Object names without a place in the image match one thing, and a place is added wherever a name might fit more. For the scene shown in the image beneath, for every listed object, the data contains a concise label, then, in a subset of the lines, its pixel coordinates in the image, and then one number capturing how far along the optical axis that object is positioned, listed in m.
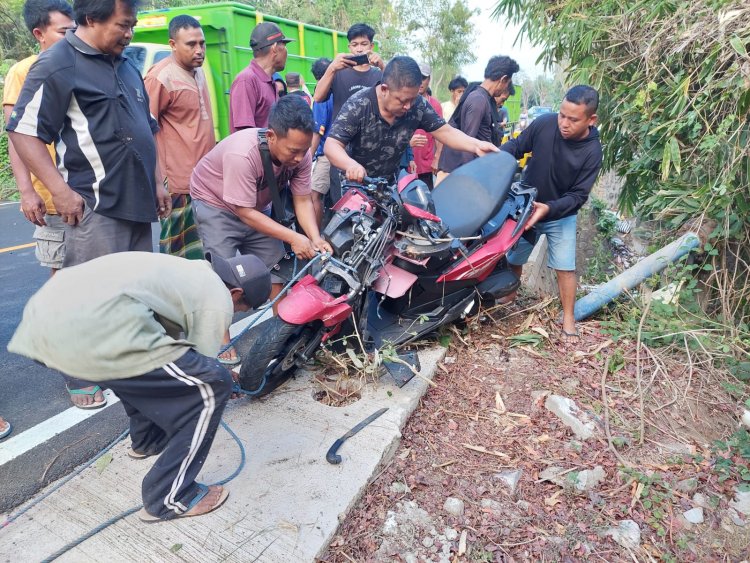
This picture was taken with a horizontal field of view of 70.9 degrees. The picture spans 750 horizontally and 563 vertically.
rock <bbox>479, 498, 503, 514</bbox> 2.31
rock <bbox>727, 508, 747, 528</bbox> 2.31
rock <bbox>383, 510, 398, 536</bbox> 2.16
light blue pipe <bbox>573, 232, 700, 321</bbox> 3.78
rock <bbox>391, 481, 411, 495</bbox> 2.38
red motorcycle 2.69
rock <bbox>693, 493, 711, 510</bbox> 2.38
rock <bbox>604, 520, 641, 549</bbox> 2.18
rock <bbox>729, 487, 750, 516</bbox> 2.36
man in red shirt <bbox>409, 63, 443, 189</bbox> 6.12
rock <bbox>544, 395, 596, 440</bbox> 2.77
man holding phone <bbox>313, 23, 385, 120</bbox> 4.48
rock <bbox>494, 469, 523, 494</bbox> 2.43
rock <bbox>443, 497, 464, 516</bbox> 2.27
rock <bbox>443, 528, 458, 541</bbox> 2.16
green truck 7.60
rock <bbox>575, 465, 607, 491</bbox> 2.43
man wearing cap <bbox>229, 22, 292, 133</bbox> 4.11
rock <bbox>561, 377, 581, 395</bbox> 3.14
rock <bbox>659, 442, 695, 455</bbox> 2.69
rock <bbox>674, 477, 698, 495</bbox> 2.44
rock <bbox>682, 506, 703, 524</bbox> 2.30
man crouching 1.70
